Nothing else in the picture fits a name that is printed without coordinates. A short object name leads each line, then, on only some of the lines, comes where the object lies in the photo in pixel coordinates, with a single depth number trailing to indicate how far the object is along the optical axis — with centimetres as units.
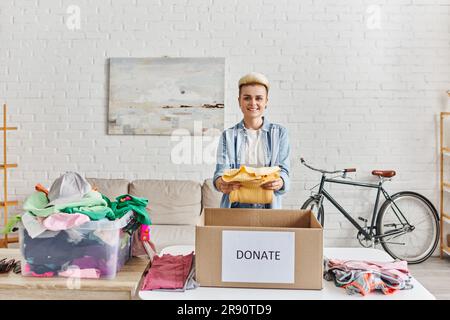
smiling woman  189
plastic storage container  132
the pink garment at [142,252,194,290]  133
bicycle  401
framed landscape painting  411
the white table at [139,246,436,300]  125
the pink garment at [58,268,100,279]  134
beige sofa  378
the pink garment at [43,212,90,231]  129
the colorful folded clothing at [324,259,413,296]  130
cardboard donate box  128
